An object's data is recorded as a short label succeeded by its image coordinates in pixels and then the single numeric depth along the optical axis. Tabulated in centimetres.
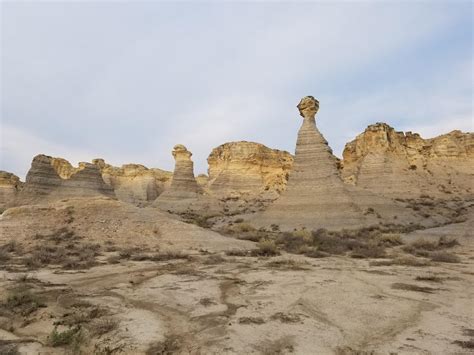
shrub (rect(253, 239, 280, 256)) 1489
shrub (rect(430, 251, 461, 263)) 1314
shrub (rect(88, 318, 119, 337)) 557
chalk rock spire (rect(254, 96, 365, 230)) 2808
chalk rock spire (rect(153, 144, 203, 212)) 5234
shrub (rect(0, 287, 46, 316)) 673
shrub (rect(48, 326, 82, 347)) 523
